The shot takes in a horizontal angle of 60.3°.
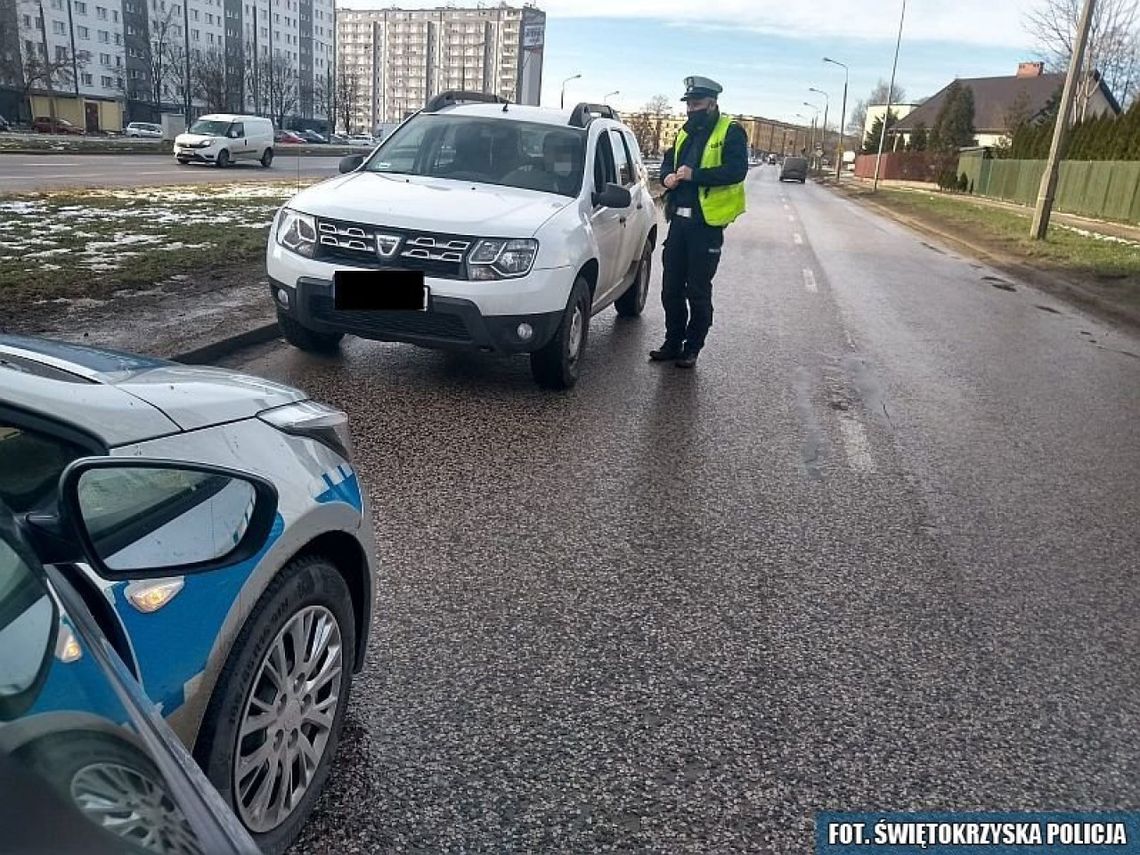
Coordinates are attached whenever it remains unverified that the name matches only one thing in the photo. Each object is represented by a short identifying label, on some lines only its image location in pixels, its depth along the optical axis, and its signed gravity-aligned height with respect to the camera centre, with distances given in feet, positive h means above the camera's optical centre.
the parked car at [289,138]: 234.79 -8.10
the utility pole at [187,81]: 276.62 +4.08
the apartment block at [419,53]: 487.20 +29.98
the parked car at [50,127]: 212.82 -8.55
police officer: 23.52 -1.62
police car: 5.76 -2.76
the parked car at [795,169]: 229.25 -6.79
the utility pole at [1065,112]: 61.57 +2.83
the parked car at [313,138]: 278.67 -9.08
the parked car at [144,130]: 241.14 -9.01
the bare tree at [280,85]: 326.24 +5.99
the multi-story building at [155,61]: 261.03 +10.13
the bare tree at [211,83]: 276.41 +4.02
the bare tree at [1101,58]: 129.59 +13.99
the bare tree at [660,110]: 416.91 +9.38
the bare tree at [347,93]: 335.88 +4.89
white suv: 19.51 -2.62
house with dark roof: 285.02 +15.25
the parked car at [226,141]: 106.83 -4.55
